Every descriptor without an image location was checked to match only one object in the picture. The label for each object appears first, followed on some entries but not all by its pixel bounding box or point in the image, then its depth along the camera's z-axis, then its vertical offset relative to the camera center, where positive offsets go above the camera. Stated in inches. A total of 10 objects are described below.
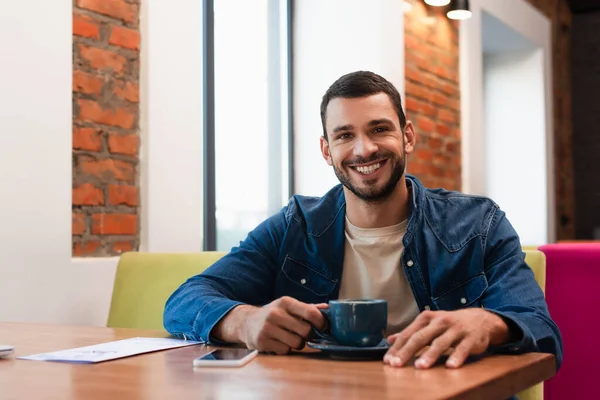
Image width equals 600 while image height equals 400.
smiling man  65.5 -2.4
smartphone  44.2 -8.0
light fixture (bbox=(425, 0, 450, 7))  167.8 +43.7
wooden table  36.6 -8.1
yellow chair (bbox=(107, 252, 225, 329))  87.2 -7.4
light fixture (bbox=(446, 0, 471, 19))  171.9 +43.0
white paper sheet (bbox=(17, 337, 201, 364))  47.1 -8.3
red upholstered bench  89.4 -11.5
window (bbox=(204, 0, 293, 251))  133.1 +17.6
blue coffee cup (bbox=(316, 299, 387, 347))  47.8 -6.3
